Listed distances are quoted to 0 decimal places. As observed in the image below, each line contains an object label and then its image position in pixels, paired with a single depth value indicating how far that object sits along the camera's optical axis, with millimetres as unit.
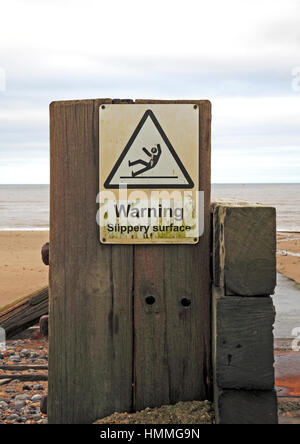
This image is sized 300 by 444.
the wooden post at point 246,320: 2193
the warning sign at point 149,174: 2436
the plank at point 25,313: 5809
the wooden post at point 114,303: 2436
